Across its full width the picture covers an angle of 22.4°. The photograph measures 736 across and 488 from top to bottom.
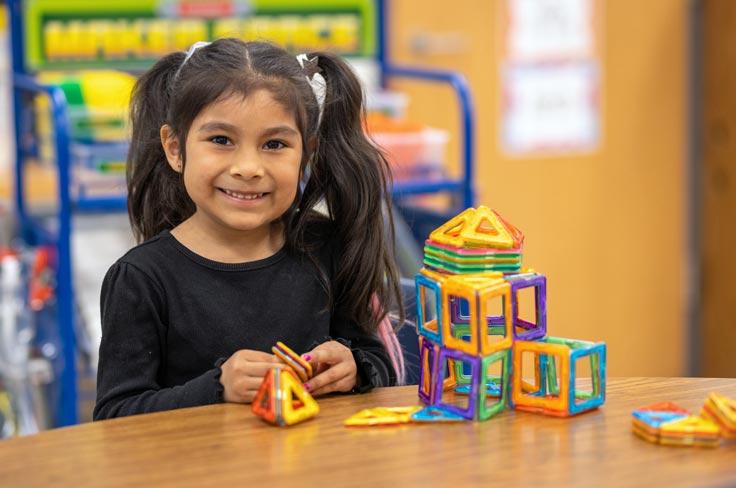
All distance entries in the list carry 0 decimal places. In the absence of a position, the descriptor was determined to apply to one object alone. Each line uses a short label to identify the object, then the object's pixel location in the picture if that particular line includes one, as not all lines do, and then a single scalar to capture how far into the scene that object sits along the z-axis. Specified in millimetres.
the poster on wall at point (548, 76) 4624
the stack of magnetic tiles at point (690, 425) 1672
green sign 3576
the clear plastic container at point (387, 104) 3683
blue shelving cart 2906
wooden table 1601
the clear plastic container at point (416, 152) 3381
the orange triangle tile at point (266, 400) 1746
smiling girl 1912
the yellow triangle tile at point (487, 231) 1773
